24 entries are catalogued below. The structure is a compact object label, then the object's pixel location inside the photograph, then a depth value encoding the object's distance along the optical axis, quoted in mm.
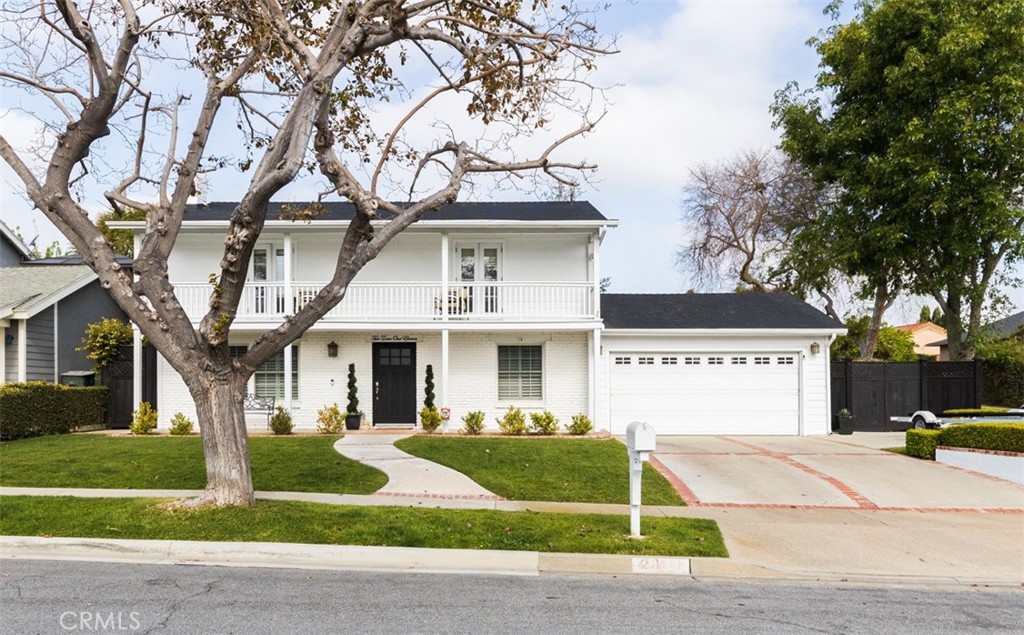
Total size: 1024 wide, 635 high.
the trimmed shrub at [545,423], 18500
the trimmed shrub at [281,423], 18312
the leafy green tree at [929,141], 20484
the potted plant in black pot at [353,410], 19109
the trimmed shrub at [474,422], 18453
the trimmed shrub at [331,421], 18609
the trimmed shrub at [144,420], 18423
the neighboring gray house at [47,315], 18984
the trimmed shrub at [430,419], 18438
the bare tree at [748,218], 32812
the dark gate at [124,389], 20000
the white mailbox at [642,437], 8234
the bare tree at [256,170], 9172
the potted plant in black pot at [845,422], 20266
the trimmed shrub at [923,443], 15266
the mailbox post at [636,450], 8250
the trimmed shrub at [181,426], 18438
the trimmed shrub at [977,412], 17422
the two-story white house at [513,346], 19469
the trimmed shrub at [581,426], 18484
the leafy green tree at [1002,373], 25172
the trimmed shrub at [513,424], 18391
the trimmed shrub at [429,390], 19266
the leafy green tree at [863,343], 34719
